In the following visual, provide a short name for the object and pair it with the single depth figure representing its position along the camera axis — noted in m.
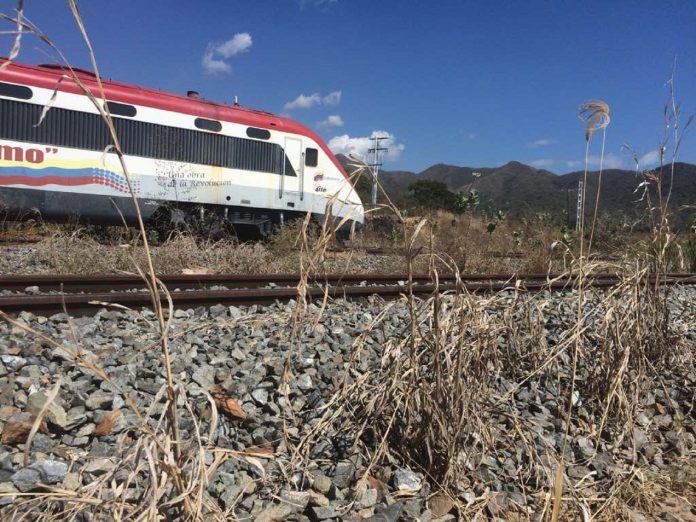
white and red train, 10.24
